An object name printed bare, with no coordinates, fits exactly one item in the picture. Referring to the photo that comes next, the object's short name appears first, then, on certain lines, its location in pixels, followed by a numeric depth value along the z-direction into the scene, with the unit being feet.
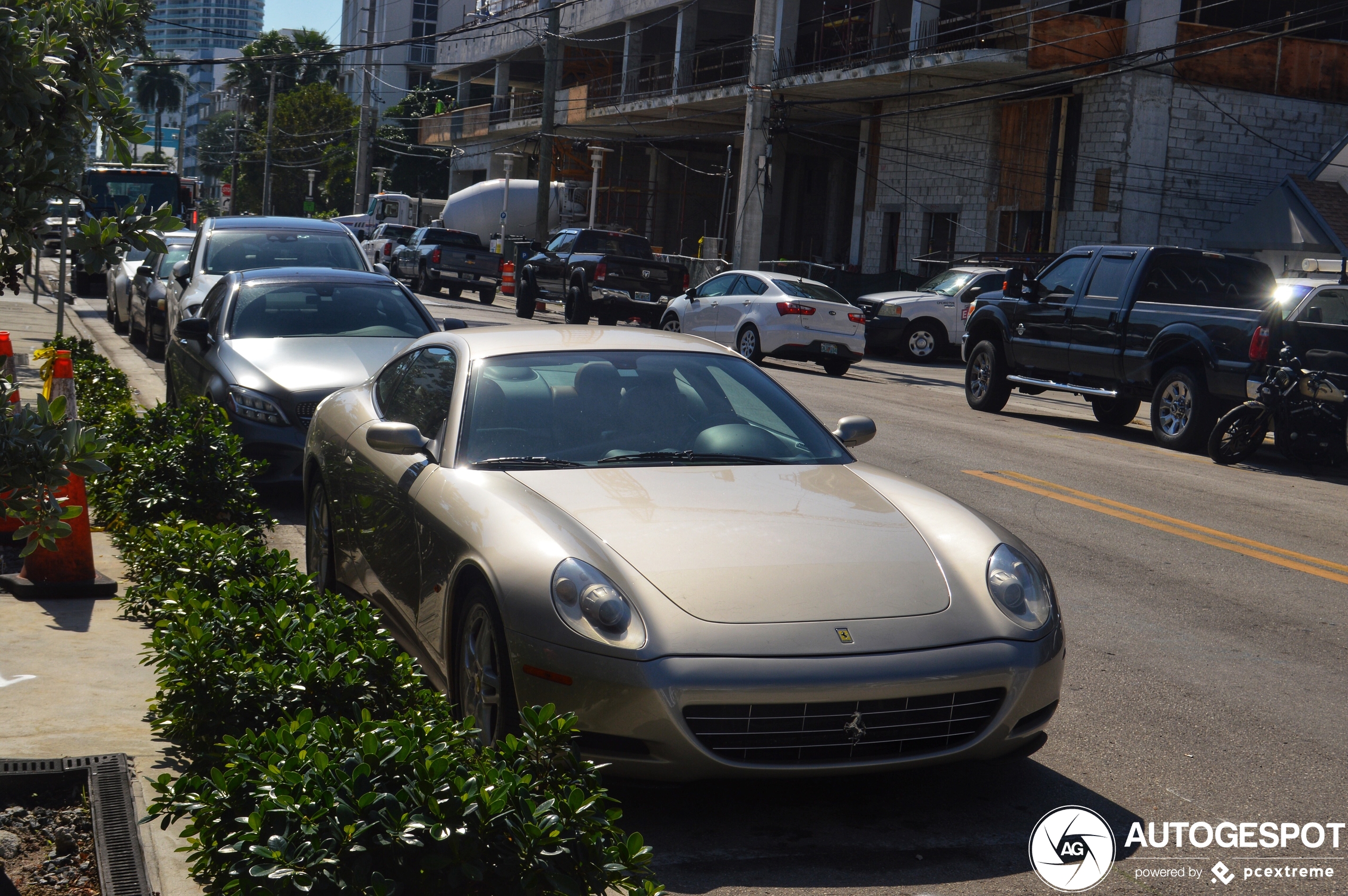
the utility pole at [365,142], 183.01
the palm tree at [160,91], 465.88
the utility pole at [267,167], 264.03
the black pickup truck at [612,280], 95.86
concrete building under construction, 97.55
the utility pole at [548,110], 135.54
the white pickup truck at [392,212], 195.62
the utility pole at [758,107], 103.14
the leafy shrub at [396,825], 9.53
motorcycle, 45.85
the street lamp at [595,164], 141.49
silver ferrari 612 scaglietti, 13.05
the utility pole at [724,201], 118.11
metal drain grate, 11.54
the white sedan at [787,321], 75.10
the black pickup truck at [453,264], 126.21
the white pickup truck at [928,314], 88.33
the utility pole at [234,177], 292.61
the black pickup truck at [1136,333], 49.19
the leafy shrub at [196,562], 18.15
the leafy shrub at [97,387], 30.35
